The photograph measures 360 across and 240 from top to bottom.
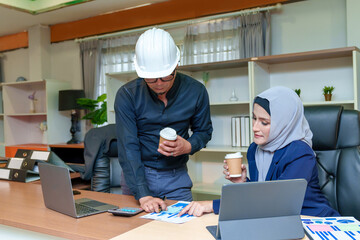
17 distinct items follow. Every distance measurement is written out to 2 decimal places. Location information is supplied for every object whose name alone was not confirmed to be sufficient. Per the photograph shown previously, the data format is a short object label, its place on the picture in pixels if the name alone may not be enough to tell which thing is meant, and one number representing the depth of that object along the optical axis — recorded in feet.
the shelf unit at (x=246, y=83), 11.13
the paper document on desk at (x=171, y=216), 4.36
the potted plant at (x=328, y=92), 11.28
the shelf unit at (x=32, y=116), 17.84
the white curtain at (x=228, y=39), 13.51
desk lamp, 17.03
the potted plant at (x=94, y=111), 16.28
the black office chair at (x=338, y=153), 5.27
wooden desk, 3.86
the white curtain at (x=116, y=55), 17.46
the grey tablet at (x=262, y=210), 3.35
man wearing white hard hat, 5.39
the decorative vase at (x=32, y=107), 19.33
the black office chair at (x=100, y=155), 8.36
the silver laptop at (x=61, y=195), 4.63
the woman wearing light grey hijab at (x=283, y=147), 4.70
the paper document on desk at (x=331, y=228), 3.54
